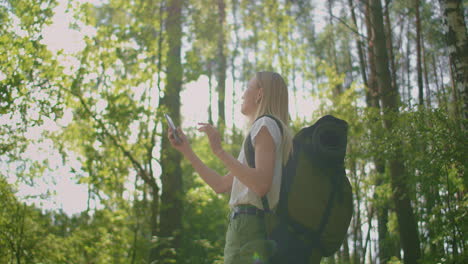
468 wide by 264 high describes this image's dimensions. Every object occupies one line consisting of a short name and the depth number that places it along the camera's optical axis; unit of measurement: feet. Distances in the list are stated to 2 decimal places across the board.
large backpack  6.11
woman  6.30
